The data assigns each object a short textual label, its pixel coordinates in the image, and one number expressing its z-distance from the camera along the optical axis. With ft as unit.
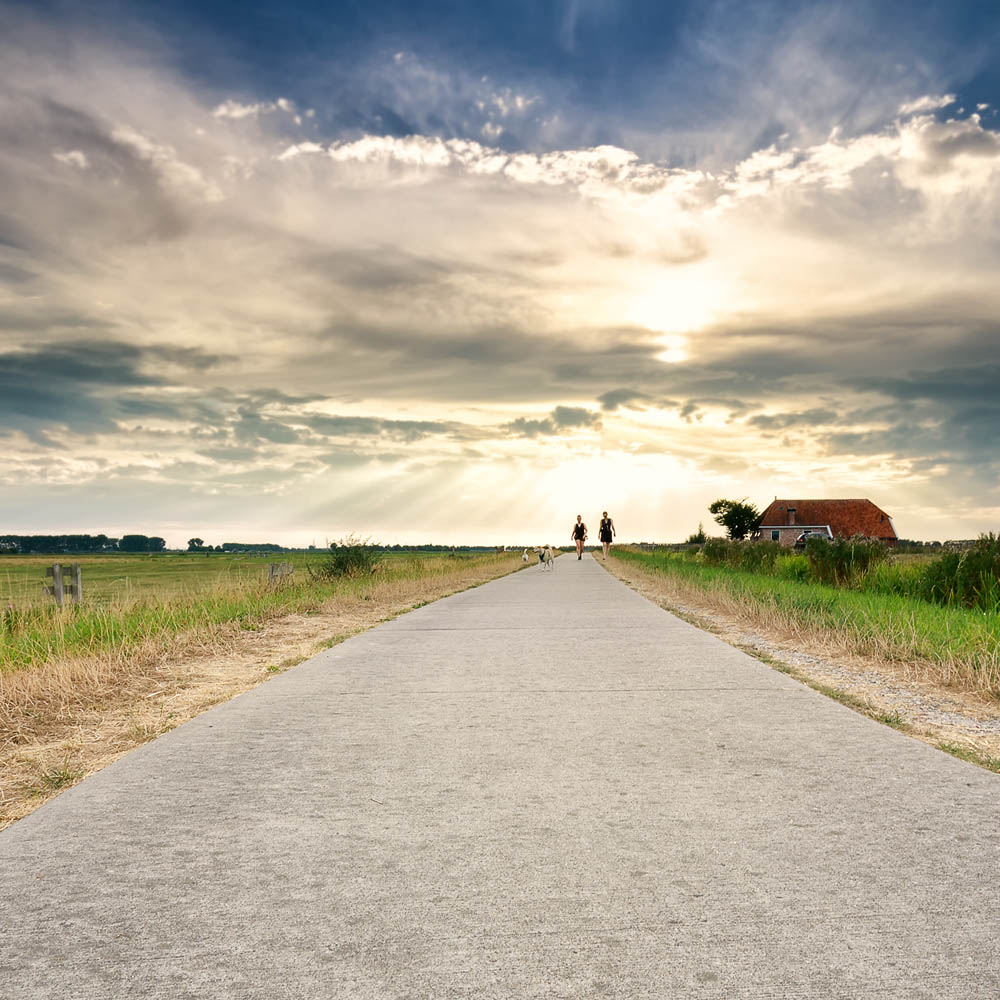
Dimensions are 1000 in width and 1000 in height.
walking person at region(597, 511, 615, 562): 143.02
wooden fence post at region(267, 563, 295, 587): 66.25
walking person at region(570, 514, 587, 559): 160.56
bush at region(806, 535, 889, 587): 67.56
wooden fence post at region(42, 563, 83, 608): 54.13
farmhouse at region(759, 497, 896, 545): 319.88
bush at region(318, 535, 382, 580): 82.74
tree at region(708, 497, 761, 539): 385.91
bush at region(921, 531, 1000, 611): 48.01
